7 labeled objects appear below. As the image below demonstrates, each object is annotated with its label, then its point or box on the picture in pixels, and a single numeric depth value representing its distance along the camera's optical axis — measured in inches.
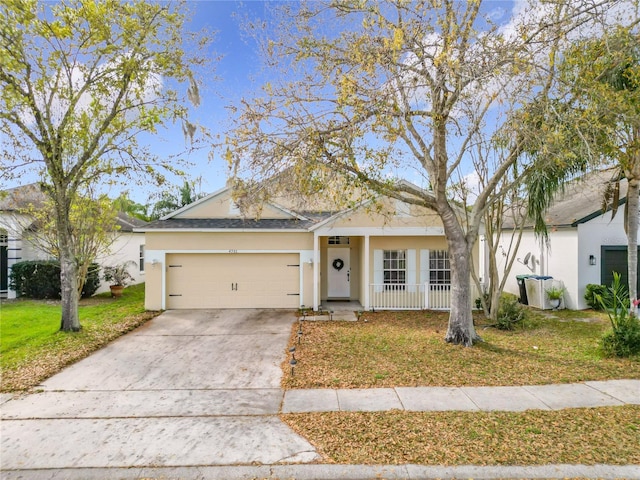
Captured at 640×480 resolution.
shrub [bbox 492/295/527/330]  384.8
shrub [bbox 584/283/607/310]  466.3
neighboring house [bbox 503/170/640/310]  478.6
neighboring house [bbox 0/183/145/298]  550.6
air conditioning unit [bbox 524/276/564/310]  499.8
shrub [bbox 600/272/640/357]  282.7
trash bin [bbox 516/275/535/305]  540.4
